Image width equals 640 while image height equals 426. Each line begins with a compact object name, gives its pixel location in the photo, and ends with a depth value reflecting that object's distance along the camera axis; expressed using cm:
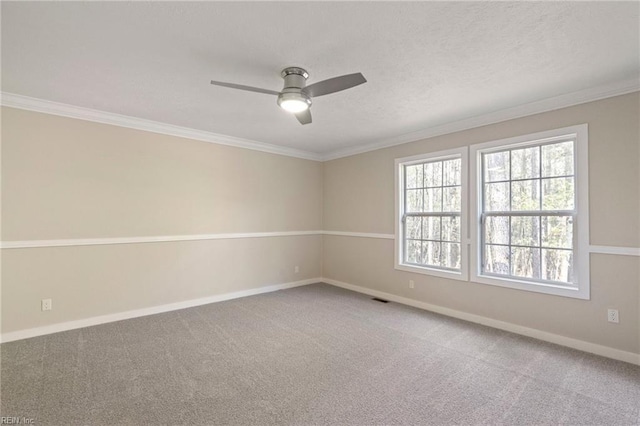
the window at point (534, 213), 301
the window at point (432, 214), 400
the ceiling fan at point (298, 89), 226
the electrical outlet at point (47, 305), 328
